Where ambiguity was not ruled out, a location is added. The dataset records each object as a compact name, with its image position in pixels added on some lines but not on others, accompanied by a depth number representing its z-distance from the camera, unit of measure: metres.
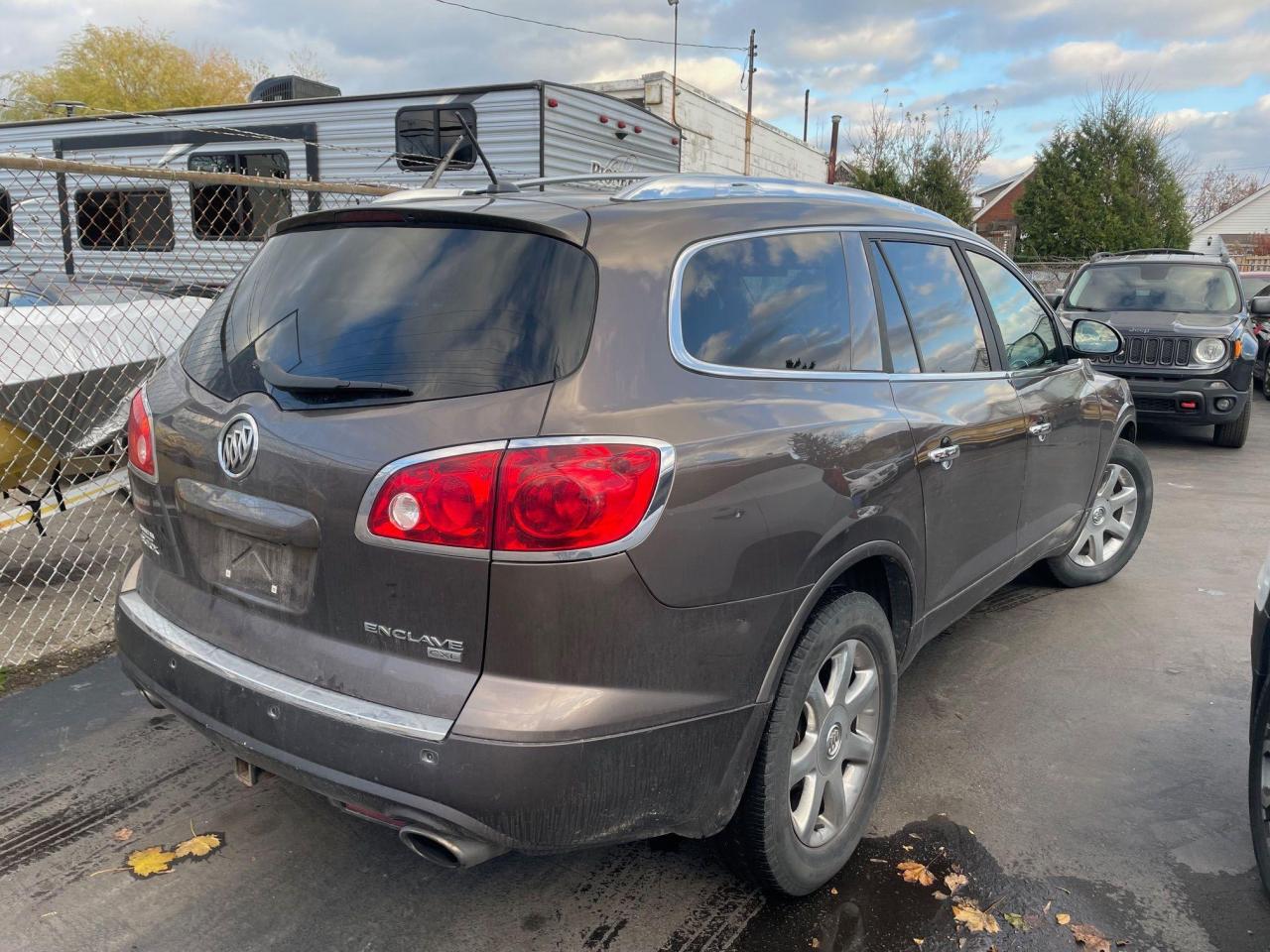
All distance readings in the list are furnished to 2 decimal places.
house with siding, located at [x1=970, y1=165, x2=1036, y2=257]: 52.62
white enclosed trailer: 8.96
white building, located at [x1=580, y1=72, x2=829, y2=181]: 12.98
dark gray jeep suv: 8.83
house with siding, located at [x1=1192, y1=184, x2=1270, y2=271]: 48.51
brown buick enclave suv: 1.97
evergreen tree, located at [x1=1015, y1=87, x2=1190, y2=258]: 23.75
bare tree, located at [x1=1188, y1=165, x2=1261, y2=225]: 60.53
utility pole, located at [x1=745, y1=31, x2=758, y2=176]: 35.09
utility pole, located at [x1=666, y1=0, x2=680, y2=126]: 12.96
